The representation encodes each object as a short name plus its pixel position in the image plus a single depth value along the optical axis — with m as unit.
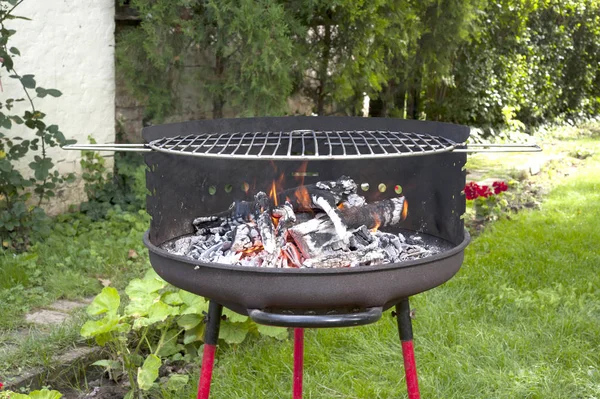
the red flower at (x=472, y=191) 4.48
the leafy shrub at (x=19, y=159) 3.86
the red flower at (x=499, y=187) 4.49
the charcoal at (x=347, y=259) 1.90
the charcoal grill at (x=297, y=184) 1.63
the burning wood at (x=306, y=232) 1.97
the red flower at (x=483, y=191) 4.49
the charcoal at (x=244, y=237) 2.02
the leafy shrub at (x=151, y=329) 2.49
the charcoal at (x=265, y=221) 2.01
